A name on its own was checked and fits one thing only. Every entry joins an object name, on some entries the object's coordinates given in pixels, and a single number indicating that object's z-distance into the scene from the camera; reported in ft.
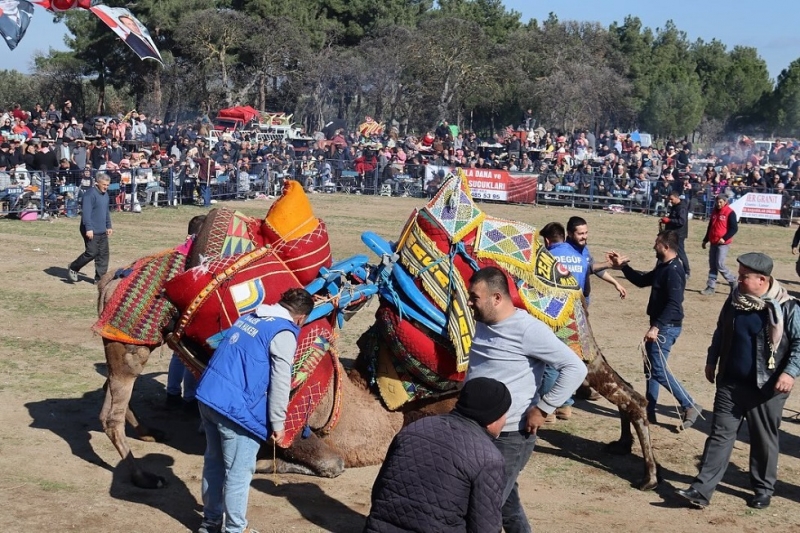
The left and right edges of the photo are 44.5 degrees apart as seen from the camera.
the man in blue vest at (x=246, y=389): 17.60
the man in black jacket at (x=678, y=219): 51.60
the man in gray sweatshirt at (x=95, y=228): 44.81
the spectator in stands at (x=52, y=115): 106.52
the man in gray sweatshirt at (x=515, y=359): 16.03
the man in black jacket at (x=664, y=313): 27.37
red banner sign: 93.45
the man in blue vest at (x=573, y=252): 28.71
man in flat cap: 21.62
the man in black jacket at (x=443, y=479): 12.00
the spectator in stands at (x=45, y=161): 69.31
